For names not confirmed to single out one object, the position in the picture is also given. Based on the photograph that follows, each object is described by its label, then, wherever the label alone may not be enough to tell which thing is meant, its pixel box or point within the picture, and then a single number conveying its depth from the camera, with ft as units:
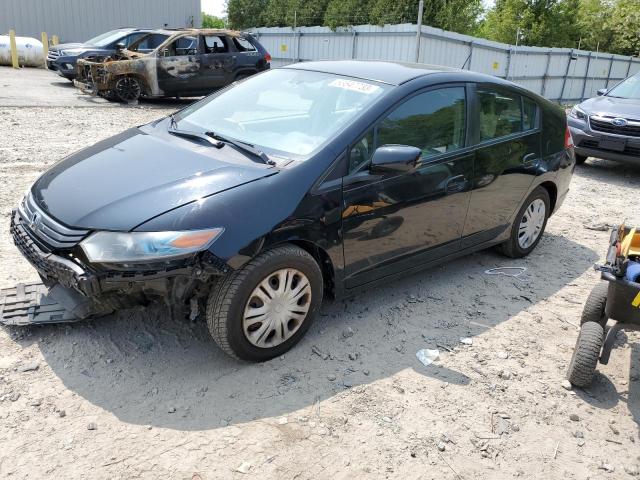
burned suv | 39.55
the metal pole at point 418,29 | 40.43
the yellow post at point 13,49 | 61.77
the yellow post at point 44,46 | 63.87
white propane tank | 62.59
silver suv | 27.14
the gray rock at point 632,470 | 8.84
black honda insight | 9.29
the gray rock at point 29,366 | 9.96
